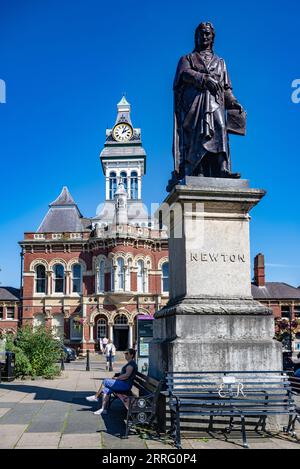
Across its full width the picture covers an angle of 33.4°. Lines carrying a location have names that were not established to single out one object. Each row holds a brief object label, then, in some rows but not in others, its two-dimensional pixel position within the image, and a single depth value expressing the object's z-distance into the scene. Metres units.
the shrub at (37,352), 15.76
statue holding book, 7.78
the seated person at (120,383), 7.96
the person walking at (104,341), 40.09
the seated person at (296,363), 21.65
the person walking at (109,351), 25.51
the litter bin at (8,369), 14.70
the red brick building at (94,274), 44.75
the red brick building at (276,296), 50.69
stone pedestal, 6.75
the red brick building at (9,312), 49.09
